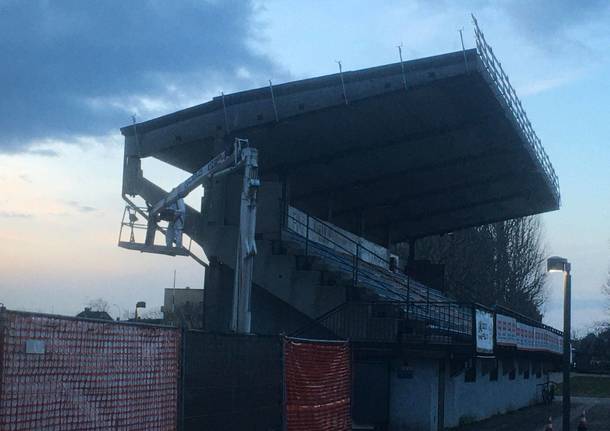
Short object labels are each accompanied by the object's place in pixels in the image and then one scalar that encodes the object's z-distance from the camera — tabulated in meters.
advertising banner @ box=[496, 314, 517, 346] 26.75
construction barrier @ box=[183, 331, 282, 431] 13.18
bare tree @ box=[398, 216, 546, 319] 65.88
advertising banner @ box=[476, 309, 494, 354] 24.13
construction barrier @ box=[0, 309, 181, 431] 9.50
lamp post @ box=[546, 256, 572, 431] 19.48
